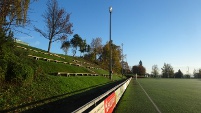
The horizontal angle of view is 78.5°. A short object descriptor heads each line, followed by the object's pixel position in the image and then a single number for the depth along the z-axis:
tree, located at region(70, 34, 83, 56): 45.84
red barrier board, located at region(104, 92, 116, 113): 5.17
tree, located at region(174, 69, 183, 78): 84.88
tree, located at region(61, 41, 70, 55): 45.13
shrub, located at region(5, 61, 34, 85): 7.26
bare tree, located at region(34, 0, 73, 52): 21.16
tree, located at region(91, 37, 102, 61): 46.33
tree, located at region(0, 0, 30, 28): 6.69
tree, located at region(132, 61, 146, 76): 90.28
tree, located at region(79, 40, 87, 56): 46.84
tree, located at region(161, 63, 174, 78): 88.58
